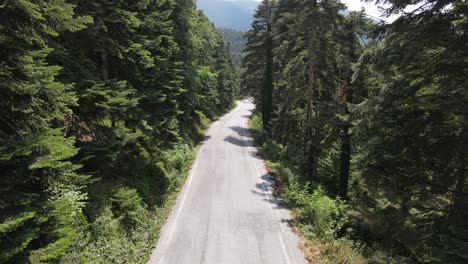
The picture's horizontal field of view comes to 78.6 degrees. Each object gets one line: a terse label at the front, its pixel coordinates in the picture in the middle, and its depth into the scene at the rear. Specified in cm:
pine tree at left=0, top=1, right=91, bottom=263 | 503
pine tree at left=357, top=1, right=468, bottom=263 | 730
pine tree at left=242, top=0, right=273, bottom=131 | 3001
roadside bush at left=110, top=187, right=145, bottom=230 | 1038
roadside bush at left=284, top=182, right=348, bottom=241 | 1133
